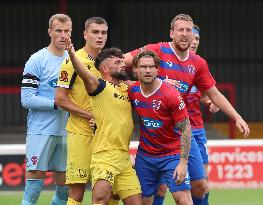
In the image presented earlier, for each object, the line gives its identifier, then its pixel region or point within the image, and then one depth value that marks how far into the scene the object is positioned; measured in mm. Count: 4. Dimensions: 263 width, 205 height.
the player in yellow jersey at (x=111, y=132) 15727
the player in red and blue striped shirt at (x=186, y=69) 16875
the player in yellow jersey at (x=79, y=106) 16578
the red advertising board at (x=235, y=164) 24937
